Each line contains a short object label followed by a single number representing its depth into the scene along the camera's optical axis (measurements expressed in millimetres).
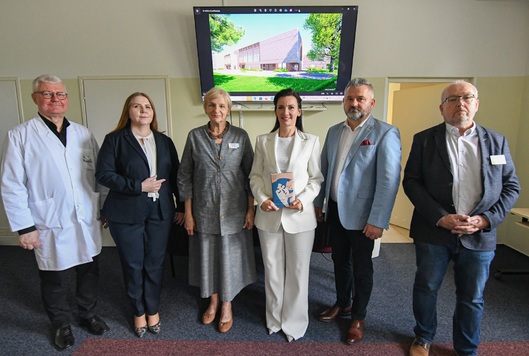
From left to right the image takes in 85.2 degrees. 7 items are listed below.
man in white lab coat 1817
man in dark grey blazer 1567
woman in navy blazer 1867
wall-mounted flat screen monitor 3102
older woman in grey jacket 1933
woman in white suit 1799
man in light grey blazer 1745
